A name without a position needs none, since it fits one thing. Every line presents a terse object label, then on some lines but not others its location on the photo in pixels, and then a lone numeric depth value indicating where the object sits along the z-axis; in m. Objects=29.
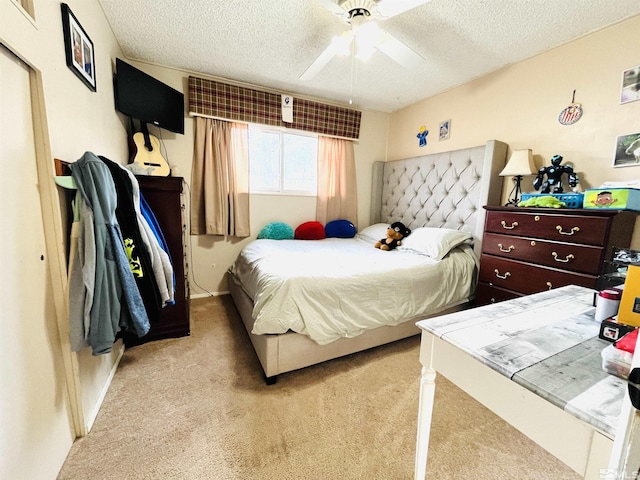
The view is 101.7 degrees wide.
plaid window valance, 2.71
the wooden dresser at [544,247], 1.54
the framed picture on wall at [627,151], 1.68
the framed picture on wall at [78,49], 1.27
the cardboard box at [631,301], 0.66
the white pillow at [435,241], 2.25
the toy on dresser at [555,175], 1.88
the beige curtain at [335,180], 3.41
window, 3.12
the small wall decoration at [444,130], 2.88
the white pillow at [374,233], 3.09
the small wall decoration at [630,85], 1.69
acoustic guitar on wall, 2.35
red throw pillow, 3.24
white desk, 0.45
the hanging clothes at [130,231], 1.41
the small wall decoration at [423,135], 3.16
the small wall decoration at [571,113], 1.95
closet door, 0.84
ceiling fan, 1.39
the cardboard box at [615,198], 1.47
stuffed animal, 2.70
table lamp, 2.08
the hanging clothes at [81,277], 1.14
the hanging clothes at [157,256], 1.47
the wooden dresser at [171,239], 1.91
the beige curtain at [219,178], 2.82
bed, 1.57
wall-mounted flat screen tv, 2.09
